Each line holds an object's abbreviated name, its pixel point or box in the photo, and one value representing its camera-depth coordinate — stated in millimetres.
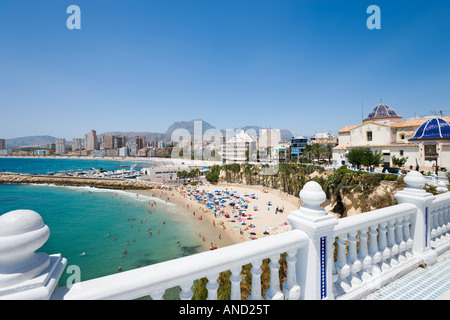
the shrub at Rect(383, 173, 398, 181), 19783
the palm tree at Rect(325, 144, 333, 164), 48550
